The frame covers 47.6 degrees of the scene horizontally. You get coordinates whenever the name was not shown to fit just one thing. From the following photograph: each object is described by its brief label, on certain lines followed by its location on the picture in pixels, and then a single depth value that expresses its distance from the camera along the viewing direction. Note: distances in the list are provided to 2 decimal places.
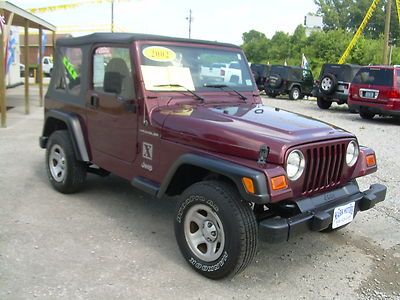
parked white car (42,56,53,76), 32.02
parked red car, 12.62
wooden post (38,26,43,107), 14.55
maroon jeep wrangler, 3.27
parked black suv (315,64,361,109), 16.12
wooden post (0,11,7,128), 9.59
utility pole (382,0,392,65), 21.25
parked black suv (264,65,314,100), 21.67
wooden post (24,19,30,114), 12.11
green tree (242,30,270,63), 49.78
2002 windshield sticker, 4.24
